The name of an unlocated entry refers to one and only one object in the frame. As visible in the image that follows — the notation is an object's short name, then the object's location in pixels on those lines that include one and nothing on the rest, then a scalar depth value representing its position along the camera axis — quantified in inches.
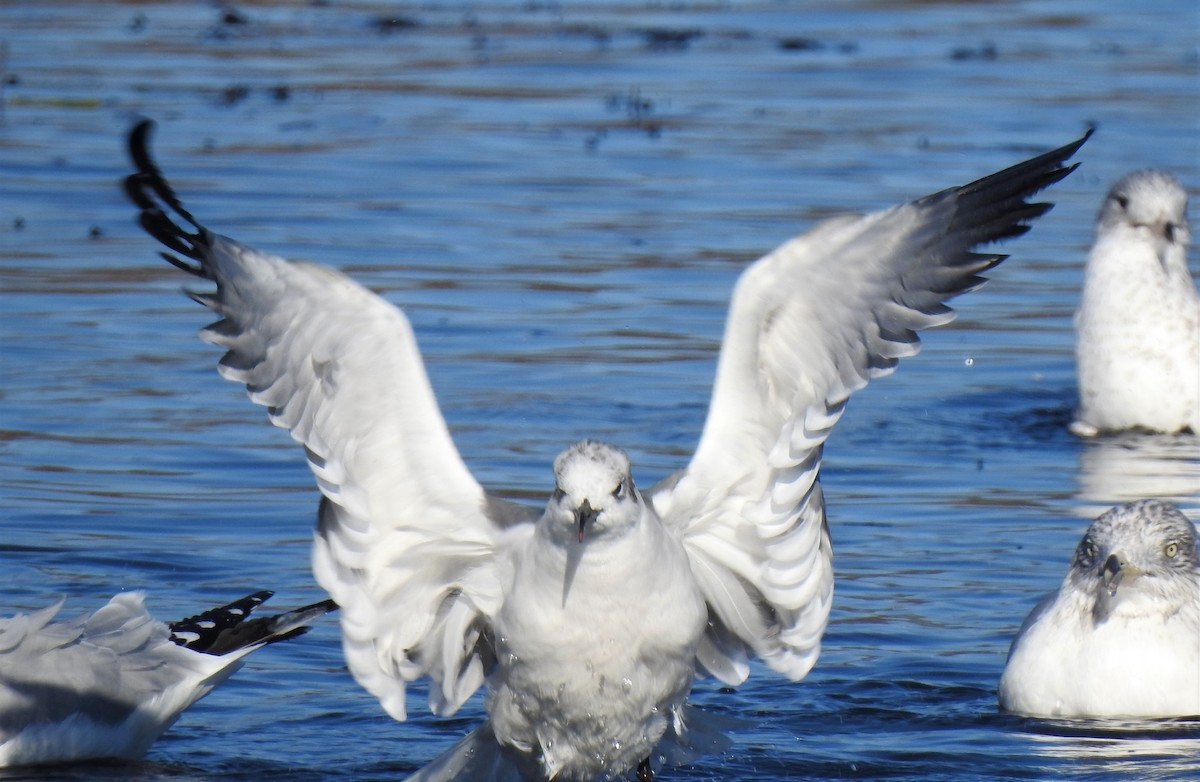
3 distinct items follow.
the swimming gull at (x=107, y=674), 559.8
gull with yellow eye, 577.0
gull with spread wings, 481.7
